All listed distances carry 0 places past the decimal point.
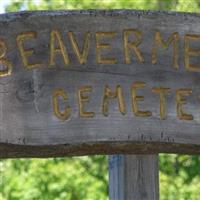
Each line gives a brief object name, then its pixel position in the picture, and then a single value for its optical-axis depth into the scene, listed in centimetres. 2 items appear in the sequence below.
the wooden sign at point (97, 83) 432
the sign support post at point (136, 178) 484
